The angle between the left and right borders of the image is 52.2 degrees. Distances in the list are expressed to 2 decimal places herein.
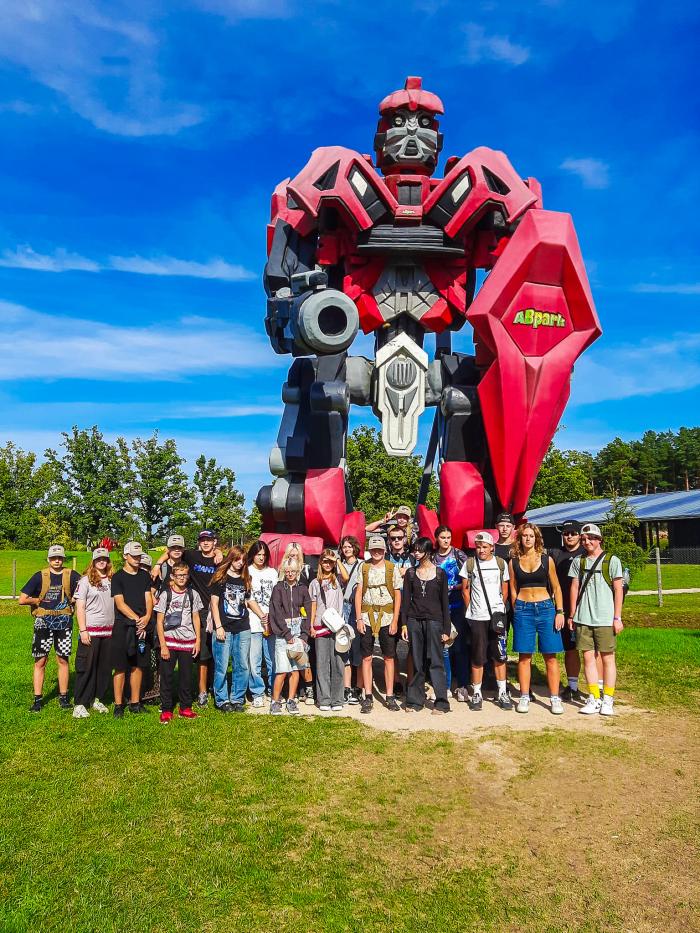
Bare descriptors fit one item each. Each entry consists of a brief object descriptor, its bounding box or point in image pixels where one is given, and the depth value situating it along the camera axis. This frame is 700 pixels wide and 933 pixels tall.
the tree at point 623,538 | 14.14
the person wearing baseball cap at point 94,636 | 5.88
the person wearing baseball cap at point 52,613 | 6.14
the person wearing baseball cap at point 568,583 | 6.26
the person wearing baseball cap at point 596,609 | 6.00
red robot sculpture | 7.66
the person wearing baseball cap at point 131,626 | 5.91
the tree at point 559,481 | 29.14
